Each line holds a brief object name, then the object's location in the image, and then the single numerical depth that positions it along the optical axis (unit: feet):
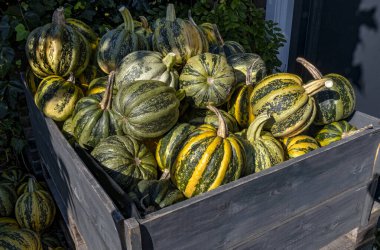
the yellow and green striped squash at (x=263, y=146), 5.82
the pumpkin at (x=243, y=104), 7.00
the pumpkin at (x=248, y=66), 7.46
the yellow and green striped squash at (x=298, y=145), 6.33
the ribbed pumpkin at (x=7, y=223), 8.78
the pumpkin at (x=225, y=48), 8.24
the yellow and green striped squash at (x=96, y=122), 6.45
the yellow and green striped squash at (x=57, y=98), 7.13
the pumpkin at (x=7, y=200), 9.40
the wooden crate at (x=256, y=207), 4.52
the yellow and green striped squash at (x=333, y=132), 6.90
